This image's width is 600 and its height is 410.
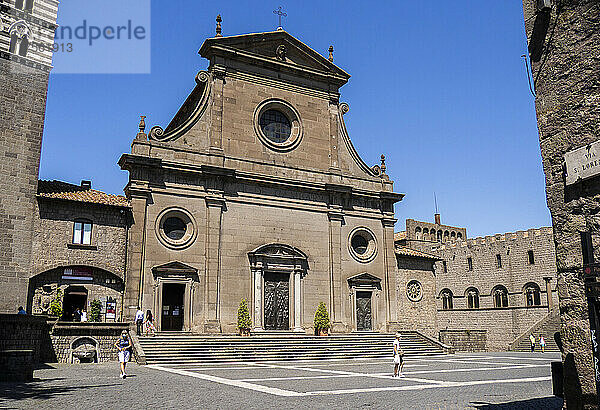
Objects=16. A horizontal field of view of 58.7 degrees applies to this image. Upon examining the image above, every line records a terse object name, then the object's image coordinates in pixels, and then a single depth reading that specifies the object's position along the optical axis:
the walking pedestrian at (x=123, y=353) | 17.08
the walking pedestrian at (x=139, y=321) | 27.62
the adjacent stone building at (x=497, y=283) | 47.34
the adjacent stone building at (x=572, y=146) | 7.13
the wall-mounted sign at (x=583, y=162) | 7.23
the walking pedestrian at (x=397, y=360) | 17.81
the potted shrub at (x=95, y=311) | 26.80
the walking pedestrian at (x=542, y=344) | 39.04
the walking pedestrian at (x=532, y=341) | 38.07
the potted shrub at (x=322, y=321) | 32.59
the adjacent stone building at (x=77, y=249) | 26.58
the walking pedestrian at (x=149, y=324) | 27.97
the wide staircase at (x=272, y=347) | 24.95
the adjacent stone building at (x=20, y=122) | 26.05
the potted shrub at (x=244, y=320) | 29.97
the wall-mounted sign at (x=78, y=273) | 27.09
